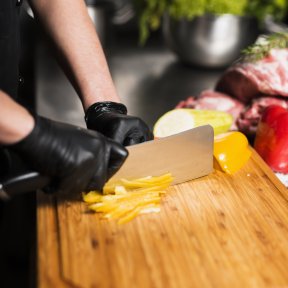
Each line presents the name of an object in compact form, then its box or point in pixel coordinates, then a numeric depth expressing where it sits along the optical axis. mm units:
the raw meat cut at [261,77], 1770
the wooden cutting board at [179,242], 1061
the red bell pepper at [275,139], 1574
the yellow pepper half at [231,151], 1480
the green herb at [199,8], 2312
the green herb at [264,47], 1786
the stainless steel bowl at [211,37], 2314
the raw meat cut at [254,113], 1790
